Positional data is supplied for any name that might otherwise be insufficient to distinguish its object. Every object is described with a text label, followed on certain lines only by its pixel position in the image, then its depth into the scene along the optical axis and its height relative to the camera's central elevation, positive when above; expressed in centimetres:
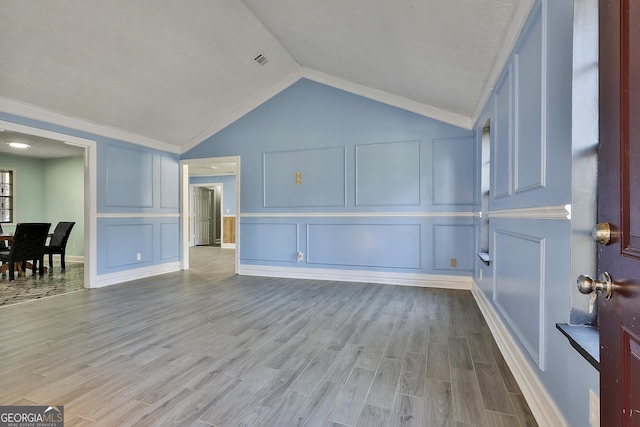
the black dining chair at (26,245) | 444 -52
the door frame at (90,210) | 411 +2
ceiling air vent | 416 +219
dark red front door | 65 +2
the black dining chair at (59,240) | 532 -52
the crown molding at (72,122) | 338 +120
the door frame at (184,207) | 553 +8
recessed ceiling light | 510 +120
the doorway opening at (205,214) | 988 -8
